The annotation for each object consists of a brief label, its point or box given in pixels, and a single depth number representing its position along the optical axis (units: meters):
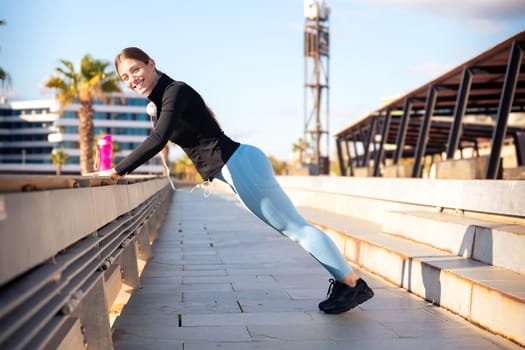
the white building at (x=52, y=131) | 122.75
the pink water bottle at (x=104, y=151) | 10.23
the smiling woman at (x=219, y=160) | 4.37
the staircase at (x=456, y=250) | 4.77
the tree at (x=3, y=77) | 28.56
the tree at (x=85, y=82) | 40.66
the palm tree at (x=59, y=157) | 117.62
